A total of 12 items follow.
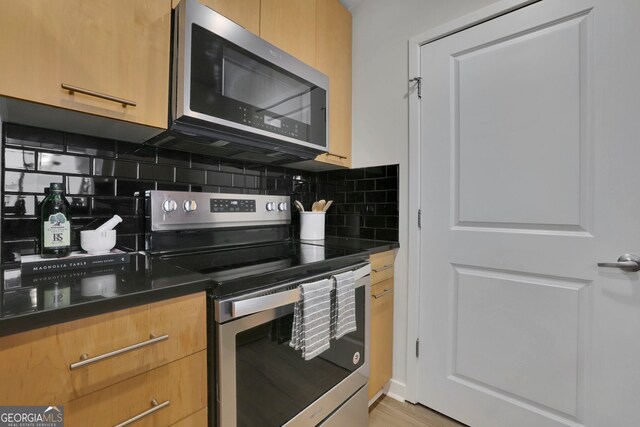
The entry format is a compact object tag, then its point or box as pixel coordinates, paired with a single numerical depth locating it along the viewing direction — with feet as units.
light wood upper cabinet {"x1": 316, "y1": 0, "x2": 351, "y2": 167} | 5.54
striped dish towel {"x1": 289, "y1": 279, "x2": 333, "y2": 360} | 3.32
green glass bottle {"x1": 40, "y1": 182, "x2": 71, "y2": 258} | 3.05
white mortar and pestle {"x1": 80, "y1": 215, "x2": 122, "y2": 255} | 3.30
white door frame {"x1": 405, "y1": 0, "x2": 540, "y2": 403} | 5.45
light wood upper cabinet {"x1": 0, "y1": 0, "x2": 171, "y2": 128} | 2.47
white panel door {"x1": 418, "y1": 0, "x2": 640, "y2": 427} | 3.74
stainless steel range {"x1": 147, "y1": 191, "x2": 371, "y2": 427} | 2.74
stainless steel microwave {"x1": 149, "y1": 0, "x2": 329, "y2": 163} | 3.37
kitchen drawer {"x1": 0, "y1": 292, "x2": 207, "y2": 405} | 1.82
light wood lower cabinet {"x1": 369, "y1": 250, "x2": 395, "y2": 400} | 5.09
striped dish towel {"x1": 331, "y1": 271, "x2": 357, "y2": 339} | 3.83
